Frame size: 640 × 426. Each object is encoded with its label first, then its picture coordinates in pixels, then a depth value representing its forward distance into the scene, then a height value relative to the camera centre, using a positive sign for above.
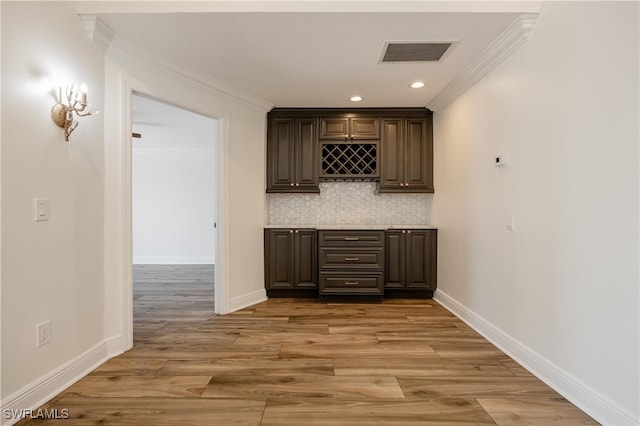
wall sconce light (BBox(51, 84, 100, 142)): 2.04 +0.62
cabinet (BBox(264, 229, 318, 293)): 4.25 -0.60
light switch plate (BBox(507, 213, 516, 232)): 2.52 -0.08
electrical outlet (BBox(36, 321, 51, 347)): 1.92 -0.70
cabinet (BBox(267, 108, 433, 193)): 4.40 +0.89
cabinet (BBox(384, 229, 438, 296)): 4.24 -0.60
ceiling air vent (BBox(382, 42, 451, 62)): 2.67 +1.31
